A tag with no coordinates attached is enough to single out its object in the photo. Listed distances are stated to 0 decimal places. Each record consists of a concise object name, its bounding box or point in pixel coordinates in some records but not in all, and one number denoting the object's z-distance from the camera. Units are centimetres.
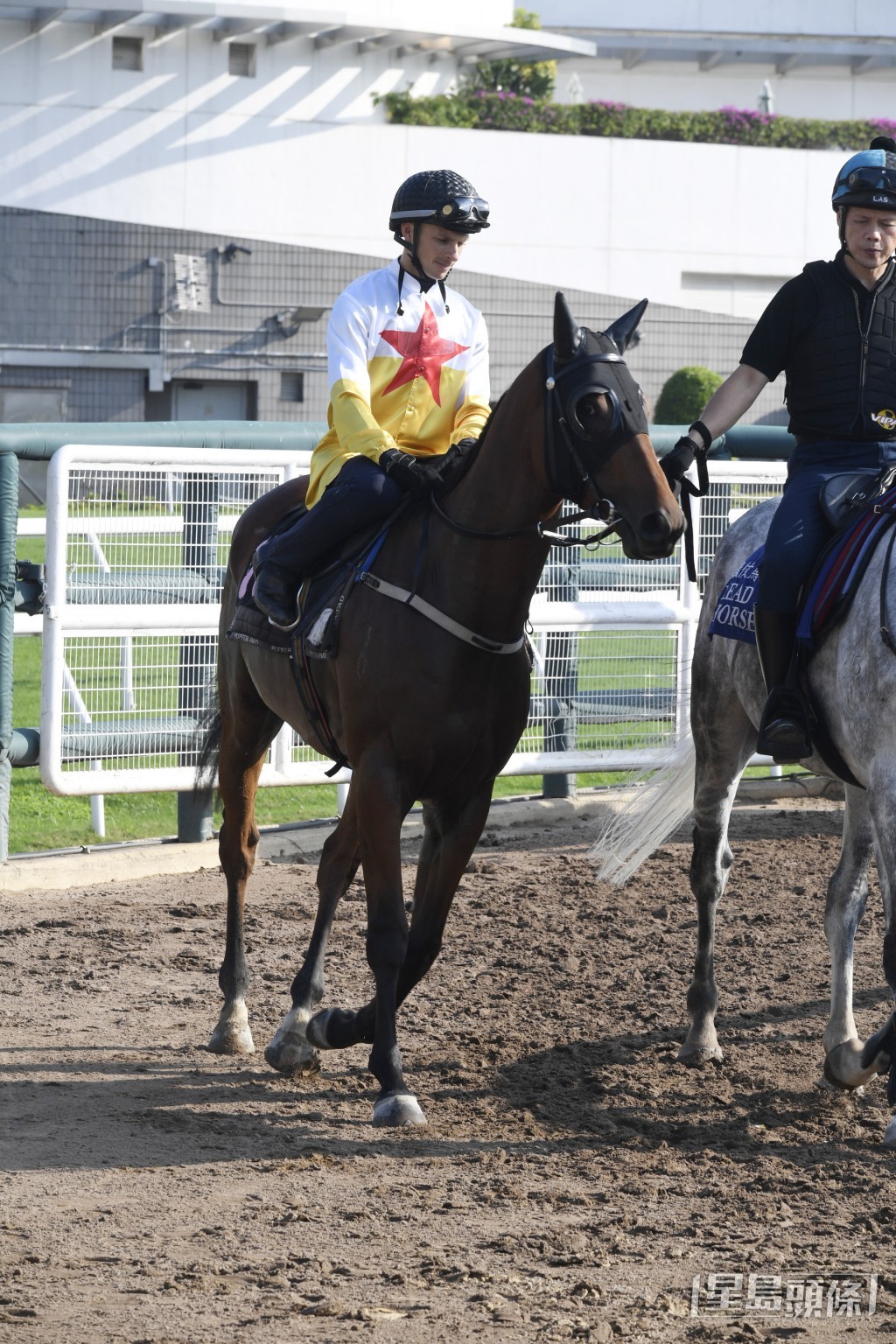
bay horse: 858
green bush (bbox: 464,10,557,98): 6750
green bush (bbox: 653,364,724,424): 5369
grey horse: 871
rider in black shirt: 934
